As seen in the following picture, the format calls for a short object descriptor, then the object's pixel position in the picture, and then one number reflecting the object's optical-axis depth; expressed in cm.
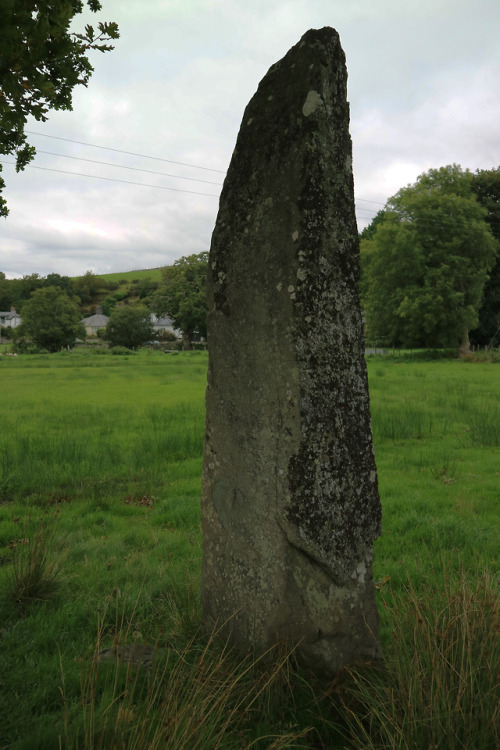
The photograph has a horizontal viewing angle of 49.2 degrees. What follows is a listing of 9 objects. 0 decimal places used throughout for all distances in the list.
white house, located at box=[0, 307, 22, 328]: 12519
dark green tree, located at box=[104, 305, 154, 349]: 7612
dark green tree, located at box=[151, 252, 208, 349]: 7688
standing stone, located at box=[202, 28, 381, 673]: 313
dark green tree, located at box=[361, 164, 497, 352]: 4484
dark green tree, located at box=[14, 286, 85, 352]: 6638
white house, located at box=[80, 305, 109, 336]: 13025
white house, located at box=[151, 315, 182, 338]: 12774
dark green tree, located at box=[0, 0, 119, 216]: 306
